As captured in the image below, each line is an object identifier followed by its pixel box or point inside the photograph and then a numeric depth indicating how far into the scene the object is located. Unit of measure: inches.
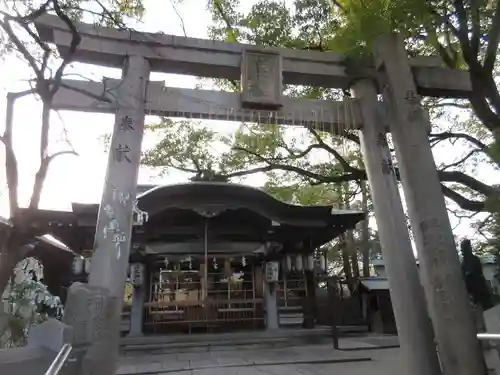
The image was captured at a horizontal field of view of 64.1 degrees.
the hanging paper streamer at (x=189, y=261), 462.3
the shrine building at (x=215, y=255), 417.4
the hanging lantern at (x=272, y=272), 448.8
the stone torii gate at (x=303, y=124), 180.2
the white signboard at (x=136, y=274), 440.5
